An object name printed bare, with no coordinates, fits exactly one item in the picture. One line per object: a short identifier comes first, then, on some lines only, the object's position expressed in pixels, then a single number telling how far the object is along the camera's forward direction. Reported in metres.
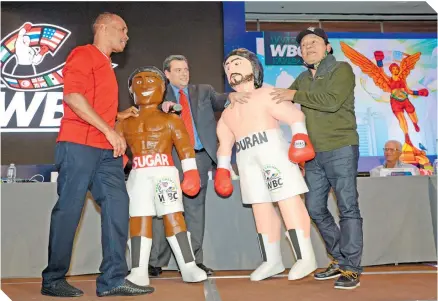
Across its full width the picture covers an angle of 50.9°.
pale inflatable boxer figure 2.58
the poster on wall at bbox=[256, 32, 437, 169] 5.82
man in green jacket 2.48
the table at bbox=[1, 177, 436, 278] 3.21
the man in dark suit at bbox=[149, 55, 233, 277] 3.01
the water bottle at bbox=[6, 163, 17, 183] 4.28
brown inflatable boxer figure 2.53
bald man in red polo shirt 2.23
